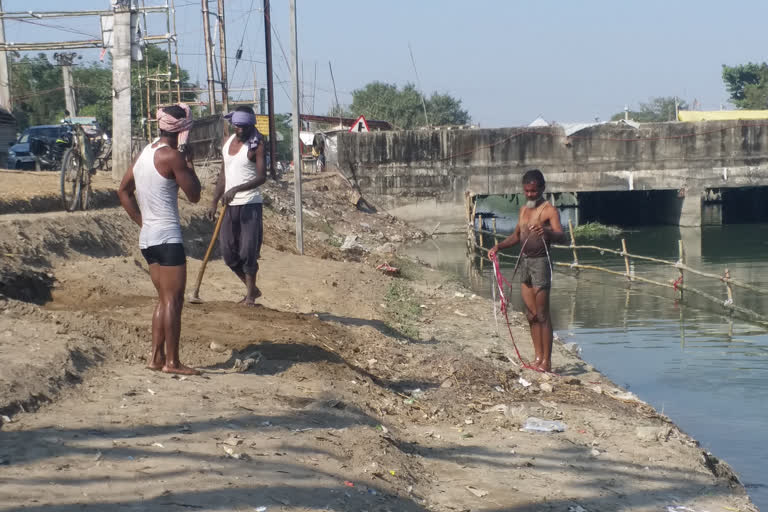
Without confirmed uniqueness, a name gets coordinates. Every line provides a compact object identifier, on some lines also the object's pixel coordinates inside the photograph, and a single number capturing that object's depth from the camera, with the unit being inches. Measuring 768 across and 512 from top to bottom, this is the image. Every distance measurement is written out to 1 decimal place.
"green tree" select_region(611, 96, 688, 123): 4025.6
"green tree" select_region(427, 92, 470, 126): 2860.5
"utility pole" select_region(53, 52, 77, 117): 1212.8
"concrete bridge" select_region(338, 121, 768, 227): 1259.8
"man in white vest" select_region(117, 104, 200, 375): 223.6
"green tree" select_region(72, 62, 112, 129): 1924.2
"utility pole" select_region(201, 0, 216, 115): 1224.2
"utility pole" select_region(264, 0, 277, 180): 1121.4
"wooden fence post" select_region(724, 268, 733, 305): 590.0
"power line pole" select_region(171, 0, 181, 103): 1208.2
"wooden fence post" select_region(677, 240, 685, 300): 661.0
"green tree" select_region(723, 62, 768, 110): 2352.4
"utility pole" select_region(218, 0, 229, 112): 1270.9
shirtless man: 309.4
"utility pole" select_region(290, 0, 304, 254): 649.6
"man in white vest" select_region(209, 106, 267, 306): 311.6
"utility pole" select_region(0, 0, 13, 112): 1008.9
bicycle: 469.7
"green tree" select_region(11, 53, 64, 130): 1754.4
